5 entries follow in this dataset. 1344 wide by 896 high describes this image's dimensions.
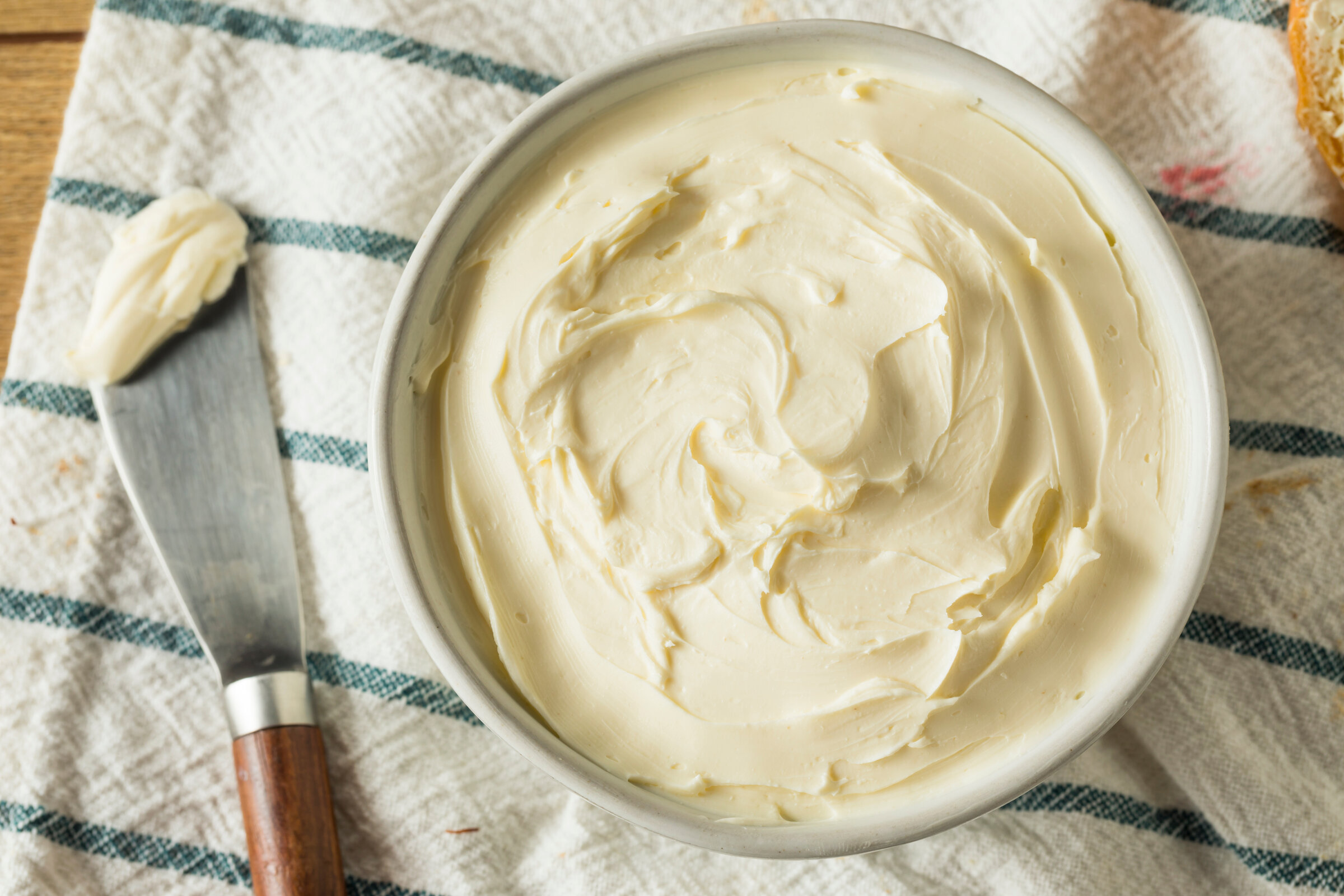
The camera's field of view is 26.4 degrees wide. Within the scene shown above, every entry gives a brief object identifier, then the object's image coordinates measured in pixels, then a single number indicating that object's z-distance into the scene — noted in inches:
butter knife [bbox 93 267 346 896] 20.8
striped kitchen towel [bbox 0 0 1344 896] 21.2
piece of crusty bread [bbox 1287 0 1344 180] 21.0
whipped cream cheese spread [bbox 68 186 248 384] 21.3
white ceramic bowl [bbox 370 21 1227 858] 19.2
